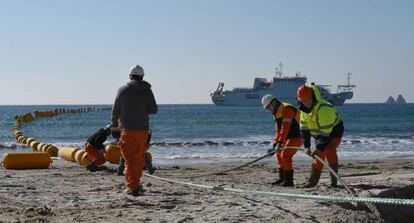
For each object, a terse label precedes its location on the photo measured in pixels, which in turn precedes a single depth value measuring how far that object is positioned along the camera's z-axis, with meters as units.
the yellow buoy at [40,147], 18.50
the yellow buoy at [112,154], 12.92
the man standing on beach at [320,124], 9.02
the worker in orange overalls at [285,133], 9.88
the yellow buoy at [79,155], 13.42
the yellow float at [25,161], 12.90
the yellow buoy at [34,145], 19.59
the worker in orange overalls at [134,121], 8.25
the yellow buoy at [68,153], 14.56
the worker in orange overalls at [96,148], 12.48
